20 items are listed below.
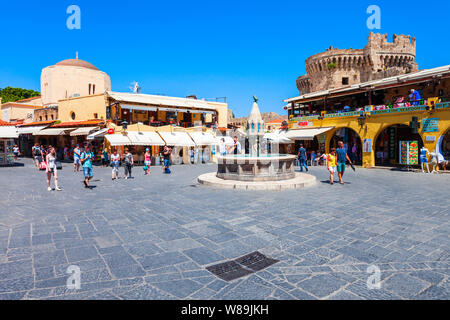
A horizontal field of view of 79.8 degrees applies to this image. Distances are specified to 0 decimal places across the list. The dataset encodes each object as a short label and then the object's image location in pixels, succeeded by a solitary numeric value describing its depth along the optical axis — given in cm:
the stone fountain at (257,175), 971
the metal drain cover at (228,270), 336
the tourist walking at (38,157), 1753
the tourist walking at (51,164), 916
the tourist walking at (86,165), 993
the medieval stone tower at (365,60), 3738
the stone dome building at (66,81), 3297
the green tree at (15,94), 5241
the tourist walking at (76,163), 1618
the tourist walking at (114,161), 1267
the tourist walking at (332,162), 1041
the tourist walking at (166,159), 1505
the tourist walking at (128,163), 1316
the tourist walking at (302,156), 1560
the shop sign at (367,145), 1852
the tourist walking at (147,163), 1549
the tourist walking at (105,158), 2014
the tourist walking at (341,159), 1038
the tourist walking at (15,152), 2664
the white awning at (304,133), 2130
